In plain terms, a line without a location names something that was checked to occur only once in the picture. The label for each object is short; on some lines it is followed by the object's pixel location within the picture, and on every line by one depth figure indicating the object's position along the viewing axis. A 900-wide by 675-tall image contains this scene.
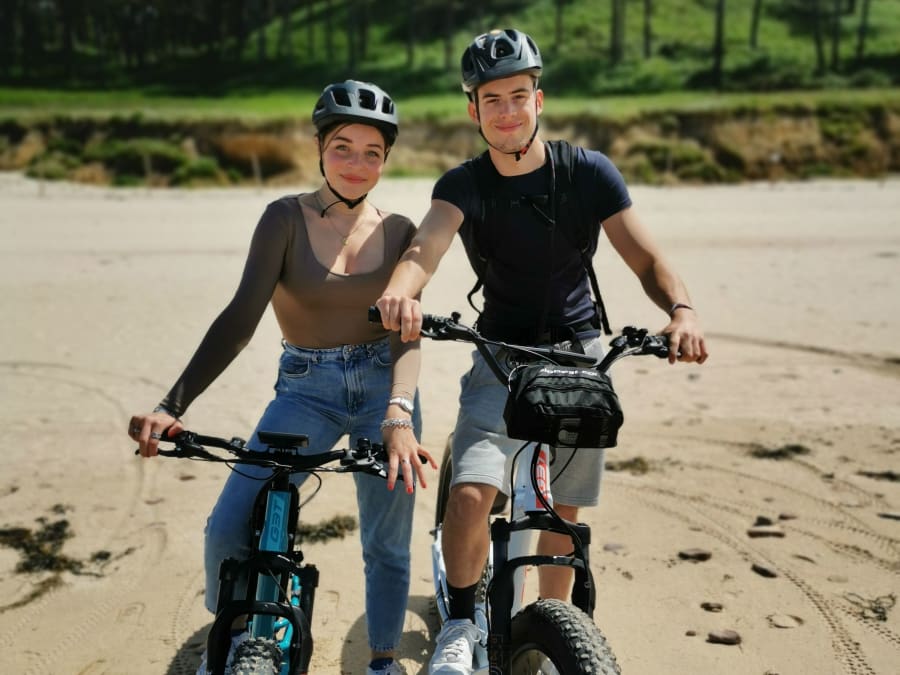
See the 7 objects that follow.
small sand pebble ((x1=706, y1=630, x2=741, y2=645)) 3.94
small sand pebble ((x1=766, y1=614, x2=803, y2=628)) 4.08
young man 3.06
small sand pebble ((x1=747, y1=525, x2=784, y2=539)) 5.04
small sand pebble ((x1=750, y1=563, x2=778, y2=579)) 4.57
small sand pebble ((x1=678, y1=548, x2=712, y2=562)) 4.78
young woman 3.05
